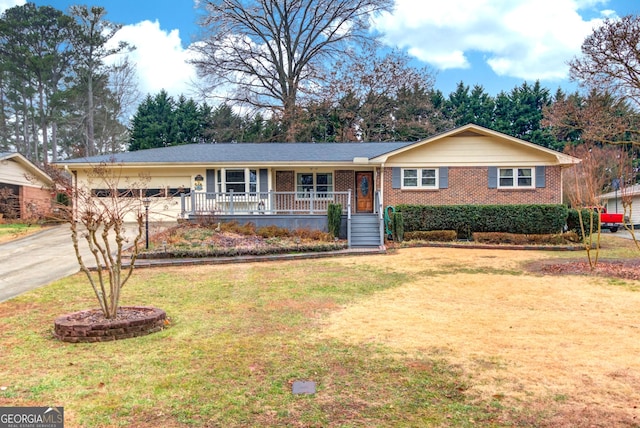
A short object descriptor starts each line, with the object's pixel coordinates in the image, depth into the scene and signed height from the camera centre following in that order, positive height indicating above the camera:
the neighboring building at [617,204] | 30.96 -0.27
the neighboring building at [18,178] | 22.44 +1.77
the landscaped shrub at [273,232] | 15.68 -0.85
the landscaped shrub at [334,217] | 16.09 -0.39
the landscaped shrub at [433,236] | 16.59 -1.15
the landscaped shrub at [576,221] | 16.67 -0.72
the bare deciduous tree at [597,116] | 18.55 +3.75
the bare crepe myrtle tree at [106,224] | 5.79 -0.17
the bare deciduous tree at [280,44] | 33.38 +12.18
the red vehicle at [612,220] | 25.41 -1.09
